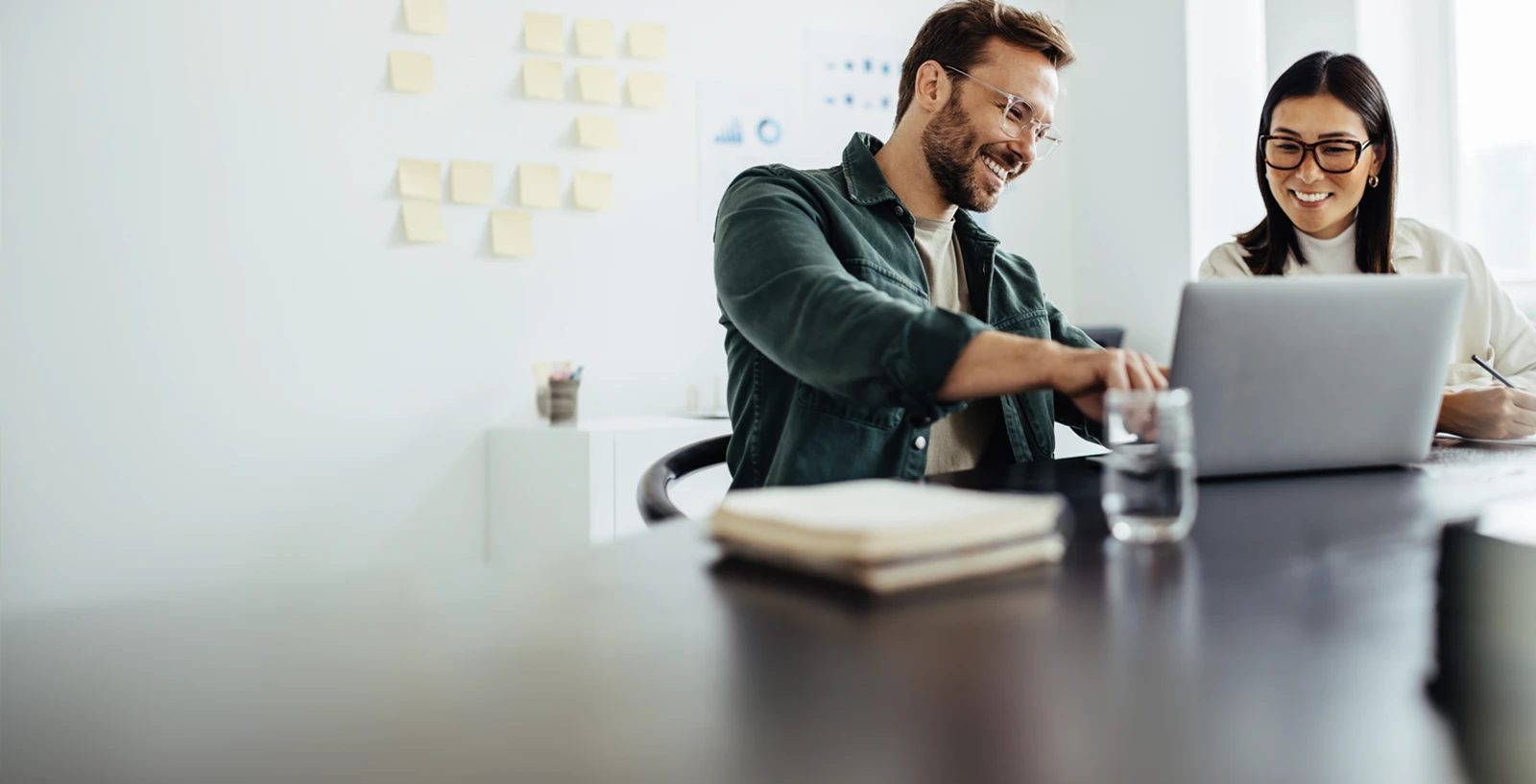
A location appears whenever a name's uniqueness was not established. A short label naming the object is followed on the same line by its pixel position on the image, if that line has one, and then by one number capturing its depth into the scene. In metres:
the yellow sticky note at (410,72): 2.60
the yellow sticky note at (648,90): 2.91
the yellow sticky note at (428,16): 2.62
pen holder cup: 2.69
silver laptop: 0.96
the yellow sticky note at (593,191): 2.82
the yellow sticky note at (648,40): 2.90
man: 0.98
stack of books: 0.55
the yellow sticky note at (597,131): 2.83
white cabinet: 2.47
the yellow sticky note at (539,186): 2.75
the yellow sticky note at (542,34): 2.76
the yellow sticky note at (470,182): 2.67
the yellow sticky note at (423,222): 2.61
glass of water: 0.69
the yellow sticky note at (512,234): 2.71
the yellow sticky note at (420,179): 2.61
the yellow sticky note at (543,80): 2.76
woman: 1.89
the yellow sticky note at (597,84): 2.83
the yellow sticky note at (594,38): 2.83
